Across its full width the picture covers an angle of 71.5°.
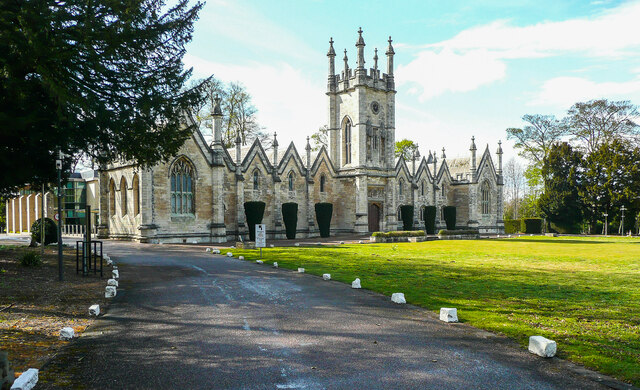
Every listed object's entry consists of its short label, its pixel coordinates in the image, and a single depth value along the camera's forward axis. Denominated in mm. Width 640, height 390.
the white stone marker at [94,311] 8588
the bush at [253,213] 33844
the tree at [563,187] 53000
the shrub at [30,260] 14750
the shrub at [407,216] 44781
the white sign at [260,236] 18891
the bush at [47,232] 24125
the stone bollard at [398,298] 9719
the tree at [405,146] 68875
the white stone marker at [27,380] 4688
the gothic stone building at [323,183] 30047
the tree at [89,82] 10125
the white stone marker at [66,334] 7035
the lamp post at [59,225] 12064
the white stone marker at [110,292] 10329
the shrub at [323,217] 39281
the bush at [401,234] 33031
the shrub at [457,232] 37781
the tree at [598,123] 50656
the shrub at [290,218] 36812
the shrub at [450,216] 50494
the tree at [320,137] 63188
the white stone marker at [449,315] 8047
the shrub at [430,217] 46094
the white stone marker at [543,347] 6074
